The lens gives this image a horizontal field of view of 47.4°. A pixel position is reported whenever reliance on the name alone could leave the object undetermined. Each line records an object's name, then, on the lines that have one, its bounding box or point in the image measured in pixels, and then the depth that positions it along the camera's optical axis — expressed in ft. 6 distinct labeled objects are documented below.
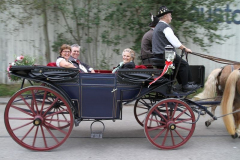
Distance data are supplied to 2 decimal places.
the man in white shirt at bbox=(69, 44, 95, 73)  15.60
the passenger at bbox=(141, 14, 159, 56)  15.99
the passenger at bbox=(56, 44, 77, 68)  14.38
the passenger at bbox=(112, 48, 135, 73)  14.50
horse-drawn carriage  12.98
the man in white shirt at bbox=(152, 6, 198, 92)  13.51
